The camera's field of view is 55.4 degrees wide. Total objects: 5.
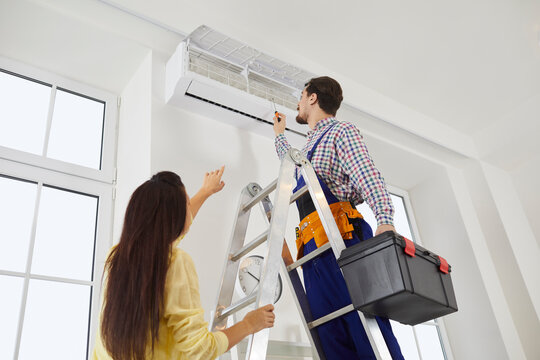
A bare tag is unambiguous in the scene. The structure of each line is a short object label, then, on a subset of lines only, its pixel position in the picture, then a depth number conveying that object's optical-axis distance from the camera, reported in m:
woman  1.18
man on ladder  1.59
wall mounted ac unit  2.43
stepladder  1.43
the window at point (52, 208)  1.98
